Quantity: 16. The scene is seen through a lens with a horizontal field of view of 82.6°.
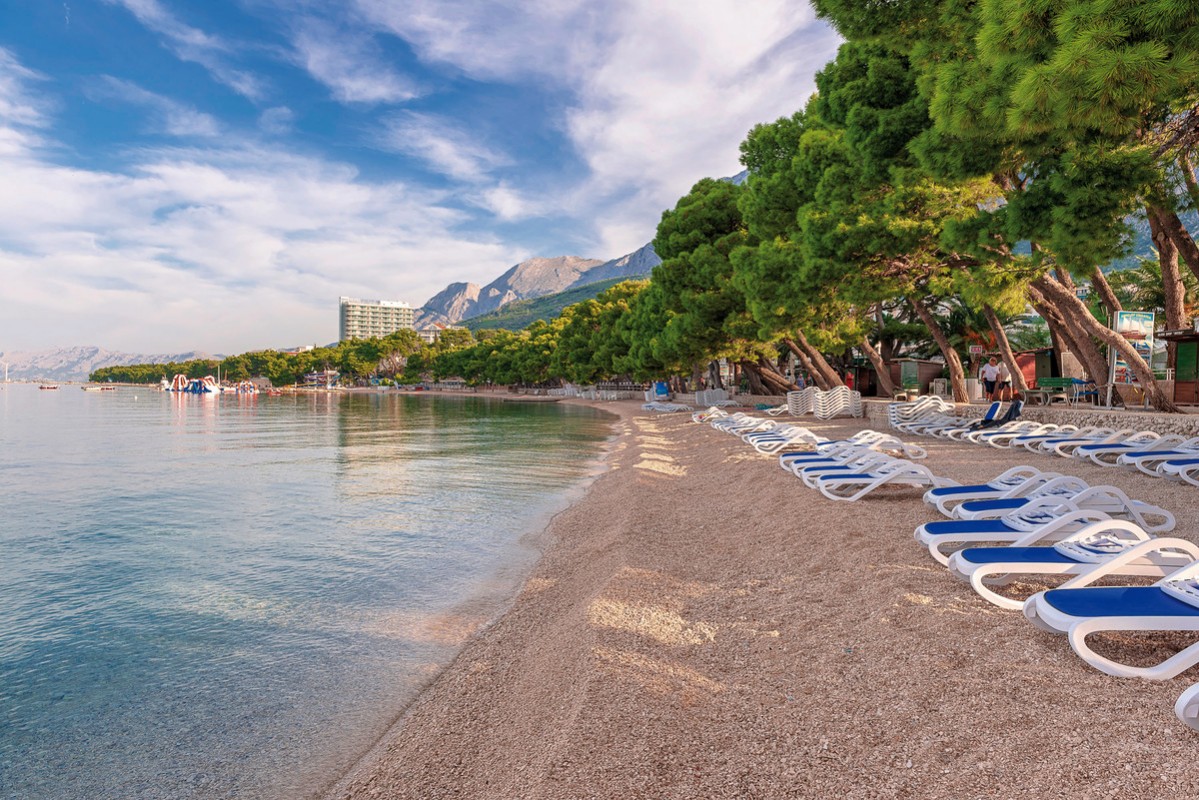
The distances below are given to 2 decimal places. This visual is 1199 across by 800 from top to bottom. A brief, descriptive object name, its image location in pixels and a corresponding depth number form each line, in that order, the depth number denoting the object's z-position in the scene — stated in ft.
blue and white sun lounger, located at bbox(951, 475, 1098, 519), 18.84
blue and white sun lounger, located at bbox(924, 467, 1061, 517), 21.38
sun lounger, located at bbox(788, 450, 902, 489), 26.71
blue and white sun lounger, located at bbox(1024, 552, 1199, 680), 9.95
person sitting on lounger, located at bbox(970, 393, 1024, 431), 44.86
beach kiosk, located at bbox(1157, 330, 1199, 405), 57.11
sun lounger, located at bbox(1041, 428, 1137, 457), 33.53
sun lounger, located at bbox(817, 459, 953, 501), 24.85
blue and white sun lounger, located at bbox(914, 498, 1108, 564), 15.83
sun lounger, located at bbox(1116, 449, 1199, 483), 26.91
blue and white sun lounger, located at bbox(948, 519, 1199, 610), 12.72
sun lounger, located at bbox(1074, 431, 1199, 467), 30.01
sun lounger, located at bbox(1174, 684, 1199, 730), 8.19
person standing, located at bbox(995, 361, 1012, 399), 73.56
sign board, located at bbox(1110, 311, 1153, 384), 44.37
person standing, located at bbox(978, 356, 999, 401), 76.59
